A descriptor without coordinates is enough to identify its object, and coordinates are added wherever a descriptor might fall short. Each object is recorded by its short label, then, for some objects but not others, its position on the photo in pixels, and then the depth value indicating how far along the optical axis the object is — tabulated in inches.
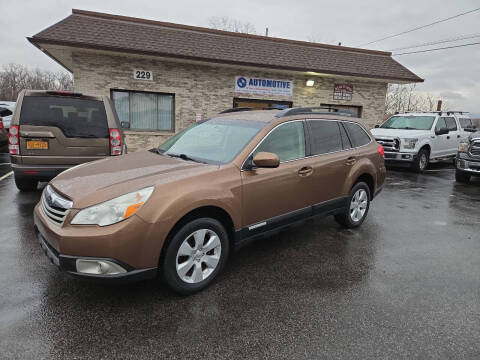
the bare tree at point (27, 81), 2345.0
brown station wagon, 104.0
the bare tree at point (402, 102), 1652.3
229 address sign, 462.1
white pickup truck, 424.5
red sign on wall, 581.9
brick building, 437.1
